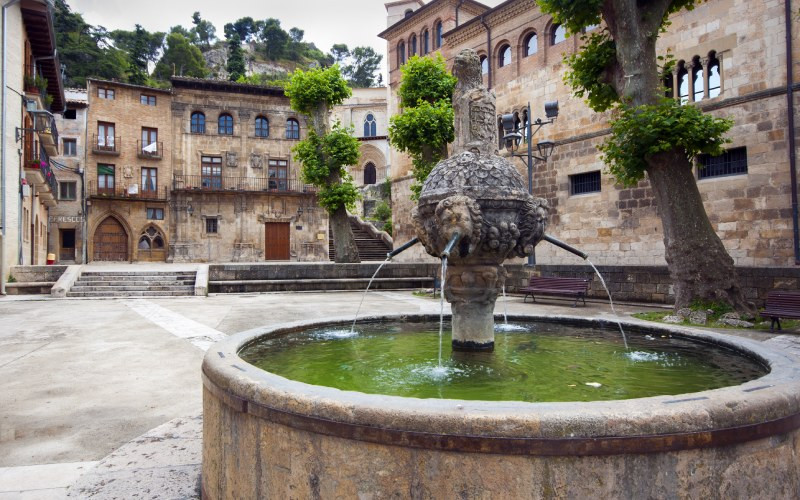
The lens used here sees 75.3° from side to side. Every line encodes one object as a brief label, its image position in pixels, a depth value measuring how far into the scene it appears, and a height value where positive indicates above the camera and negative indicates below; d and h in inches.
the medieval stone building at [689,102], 558.9 +163.1
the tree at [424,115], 668.7 +181.4
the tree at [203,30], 3408.7 +1532.1
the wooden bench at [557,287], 509.4 -33.8
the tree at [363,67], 3311.3 +1233.7
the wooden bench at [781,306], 327.3 -35.6
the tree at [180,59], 2305.6 +896.0
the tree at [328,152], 811.4 +164.5
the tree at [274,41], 3144.7 +1318.3
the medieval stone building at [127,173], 1241.4 +207.5
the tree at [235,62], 1817.2 +696.0
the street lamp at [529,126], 551.8 +140.8
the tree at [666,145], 368.8 +78.7
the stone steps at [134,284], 652.1 -34.1
